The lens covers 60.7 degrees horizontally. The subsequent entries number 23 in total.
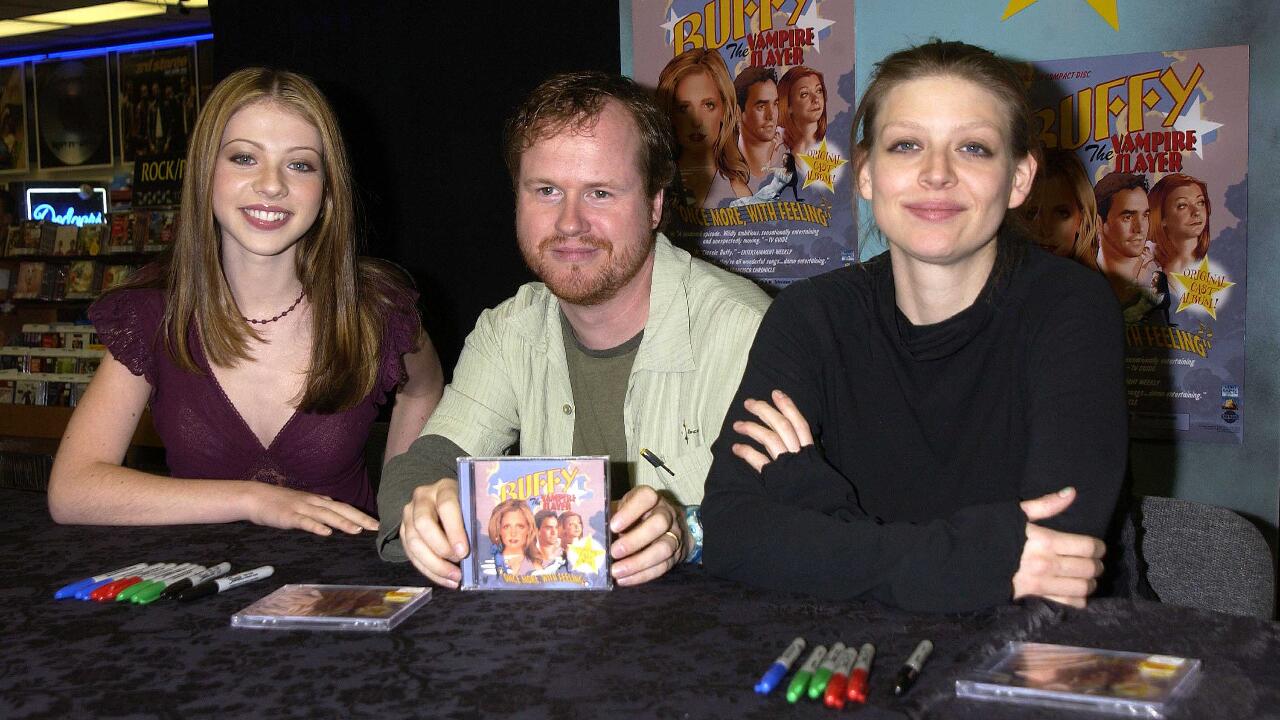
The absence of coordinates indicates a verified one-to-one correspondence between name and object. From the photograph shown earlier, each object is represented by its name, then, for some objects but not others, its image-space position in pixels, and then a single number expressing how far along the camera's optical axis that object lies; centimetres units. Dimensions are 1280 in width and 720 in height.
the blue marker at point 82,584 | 140
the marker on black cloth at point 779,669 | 102
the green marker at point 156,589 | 136
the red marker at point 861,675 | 99
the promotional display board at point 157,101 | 716
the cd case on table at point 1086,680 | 96
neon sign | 758
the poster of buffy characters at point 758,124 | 278
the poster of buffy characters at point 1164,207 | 239
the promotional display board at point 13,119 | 786
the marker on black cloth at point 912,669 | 101
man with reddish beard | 203
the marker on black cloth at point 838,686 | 98
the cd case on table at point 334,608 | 125
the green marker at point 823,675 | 100
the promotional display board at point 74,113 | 752
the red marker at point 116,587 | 138
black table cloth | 101
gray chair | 151
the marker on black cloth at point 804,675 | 99
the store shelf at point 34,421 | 705
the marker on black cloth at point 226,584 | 138
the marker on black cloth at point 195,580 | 138
